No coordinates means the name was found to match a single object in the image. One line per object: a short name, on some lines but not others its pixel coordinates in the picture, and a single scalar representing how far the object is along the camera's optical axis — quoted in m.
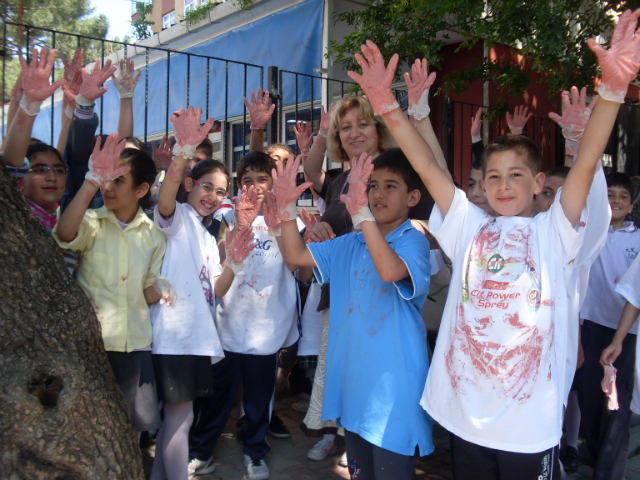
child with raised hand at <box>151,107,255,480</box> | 2.41
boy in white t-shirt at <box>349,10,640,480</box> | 1.76
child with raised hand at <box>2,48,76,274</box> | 2.27
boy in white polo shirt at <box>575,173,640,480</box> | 2.71
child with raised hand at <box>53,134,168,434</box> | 2.19
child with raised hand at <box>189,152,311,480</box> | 2.88
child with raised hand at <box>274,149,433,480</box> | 2.02
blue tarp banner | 6.84
